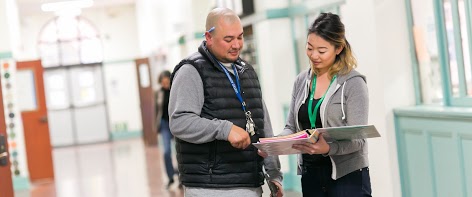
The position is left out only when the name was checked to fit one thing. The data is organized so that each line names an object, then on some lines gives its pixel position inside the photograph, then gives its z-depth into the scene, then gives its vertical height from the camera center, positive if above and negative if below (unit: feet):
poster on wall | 44.50 -0.67
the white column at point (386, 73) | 21.34 -0.05
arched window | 83.41 +6.52
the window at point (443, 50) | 18.78 +0.40
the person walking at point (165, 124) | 37.19 -1.47
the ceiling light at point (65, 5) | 72.28 +9.26
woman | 11.59 -0.47
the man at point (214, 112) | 11.46 -0.33
